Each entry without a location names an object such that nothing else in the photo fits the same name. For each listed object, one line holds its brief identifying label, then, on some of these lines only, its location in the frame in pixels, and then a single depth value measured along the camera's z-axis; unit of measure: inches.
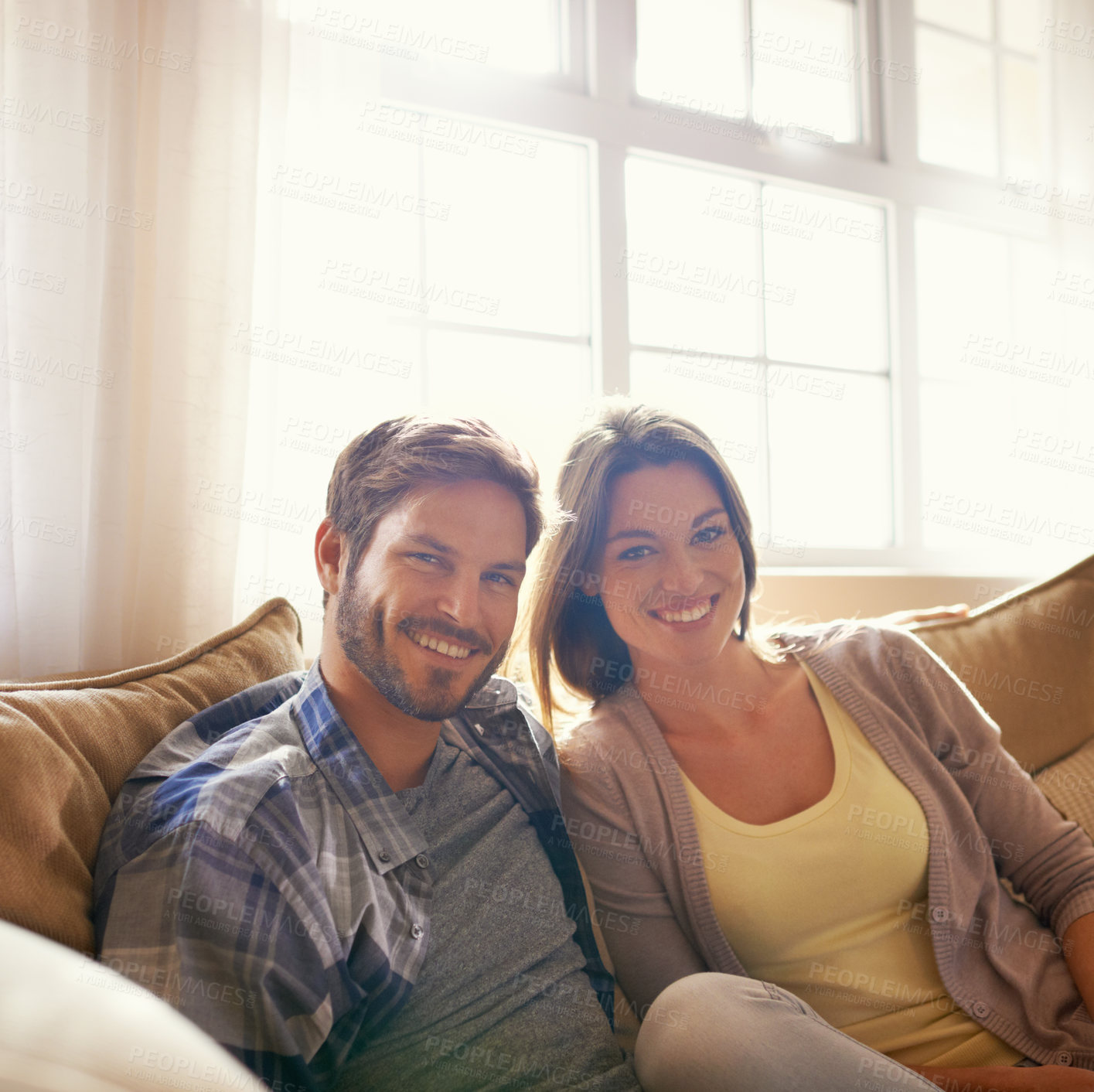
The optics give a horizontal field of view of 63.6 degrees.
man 31.3
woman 45.6
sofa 15.2
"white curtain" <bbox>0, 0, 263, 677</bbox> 55.9
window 67.8
